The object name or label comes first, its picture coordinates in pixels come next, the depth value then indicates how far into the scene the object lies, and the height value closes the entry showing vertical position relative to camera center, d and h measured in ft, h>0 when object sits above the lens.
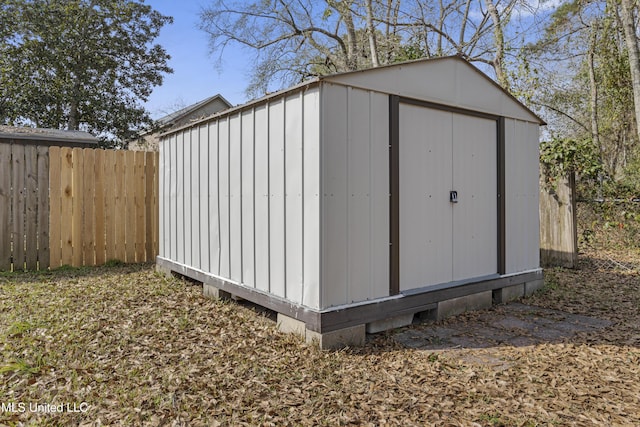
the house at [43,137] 31.19 +6.02
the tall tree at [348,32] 38.96 +18.66
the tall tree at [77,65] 51.26 +18.81
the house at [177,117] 57.21 +14.01
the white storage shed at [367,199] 11.18 +0.57
